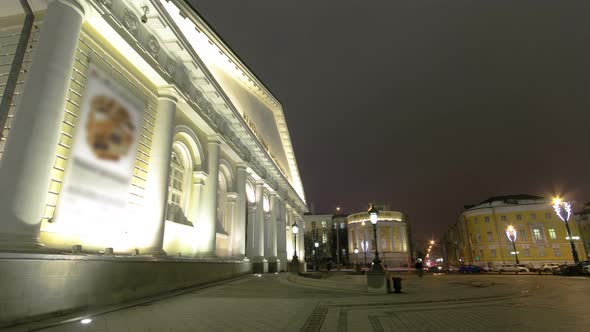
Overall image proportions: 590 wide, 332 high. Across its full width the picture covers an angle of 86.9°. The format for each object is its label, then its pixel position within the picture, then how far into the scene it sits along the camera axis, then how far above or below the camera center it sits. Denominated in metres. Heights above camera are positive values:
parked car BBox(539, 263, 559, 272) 31.60 -1.81
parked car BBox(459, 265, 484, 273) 35.97 -2.01
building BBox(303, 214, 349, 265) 80.49 +4.76
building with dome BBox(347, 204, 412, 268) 74.44 +3.27
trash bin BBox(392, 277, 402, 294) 11.97 -1.22
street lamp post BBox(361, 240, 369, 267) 74.52 +1.63
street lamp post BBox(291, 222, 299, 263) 22.15 +1.56
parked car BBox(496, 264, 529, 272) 35.38 -1.92
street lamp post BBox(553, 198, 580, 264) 22.27 +2.96
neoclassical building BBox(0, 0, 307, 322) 6.63 +3.49
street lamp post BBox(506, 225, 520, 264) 36.93 +2.15
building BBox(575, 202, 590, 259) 61.85 +4.99
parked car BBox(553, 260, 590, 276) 23.70 -1.40
